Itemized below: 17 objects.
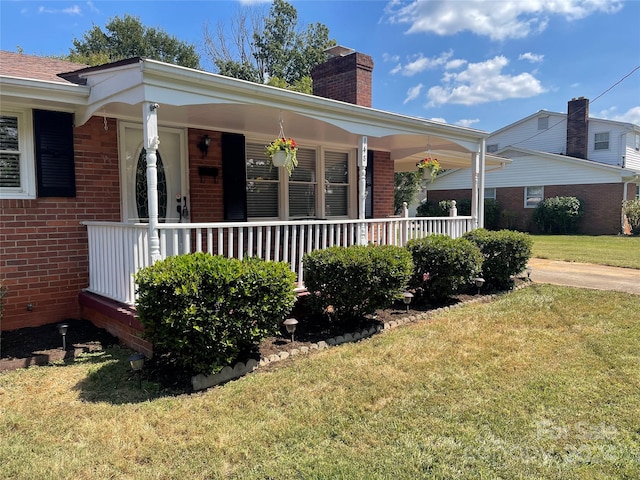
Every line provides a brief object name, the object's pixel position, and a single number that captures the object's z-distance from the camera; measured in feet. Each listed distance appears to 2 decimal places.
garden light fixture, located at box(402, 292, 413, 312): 20.47
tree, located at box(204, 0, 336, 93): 103.24
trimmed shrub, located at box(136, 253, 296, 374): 12.32
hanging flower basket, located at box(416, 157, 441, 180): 27.35
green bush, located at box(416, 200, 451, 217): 78.88
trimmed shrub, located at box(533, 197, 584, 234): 69.56
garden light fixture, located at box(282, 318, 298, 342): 15.89
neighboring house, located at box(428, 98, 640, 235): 68.59
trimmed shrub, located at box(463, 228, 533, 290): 25.90
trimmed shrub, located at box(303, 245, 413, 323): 17.16
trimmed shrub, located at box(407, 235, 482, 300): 22.06
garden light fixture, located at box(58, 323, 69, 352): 15.24
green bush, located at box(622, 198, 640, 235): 65.92
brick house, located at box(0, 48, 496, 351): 15.80
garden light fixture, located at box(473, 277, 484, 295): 24.72
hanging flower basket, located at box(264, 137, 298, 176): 19.54
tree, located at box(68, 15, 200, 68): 103.19
